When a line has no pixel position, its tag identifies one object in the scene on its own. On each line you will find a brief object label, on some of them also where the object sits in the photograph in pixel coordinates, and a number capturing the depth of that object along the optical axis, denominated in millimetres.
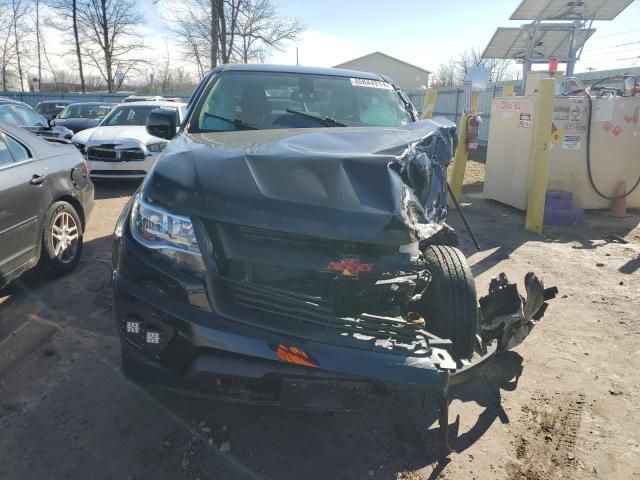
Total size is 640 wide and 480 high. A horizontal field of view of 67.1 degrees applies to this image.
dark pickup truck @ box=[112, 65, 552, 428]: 1961
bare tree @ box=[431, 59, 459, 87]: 52000
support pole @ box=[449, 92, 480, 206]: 7619
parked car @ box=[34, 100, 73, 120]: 19897
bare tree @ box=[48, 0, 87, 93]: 34125
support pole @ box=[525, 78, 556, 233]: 6320
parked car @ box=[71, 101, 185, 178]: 8586
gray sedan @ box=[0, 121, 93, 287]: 3719
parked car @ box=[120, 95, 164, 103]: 17250
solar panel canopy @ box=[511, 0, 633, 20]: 10383
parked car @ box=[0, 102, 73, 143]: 8031
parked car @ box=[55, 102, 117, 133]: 13789
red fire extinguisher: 7383
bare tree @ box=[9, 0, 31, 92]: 36094
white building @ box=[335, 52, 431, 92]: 58969
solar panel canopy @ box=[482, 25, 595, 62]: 11273
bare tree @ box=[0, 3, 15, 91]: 37969
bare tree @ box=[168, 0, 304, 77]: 27109
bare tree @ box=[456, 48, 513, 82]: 48969
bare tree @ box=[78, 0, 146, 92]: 34719
